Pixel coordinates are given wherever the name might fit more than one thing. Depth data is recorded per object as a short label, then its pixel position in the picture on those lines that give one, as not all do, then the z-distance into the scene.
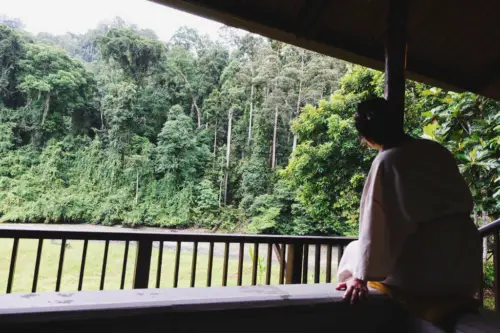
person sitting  1.07
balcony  0.81
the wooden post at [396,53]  1.71
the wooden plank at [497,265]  1.89
